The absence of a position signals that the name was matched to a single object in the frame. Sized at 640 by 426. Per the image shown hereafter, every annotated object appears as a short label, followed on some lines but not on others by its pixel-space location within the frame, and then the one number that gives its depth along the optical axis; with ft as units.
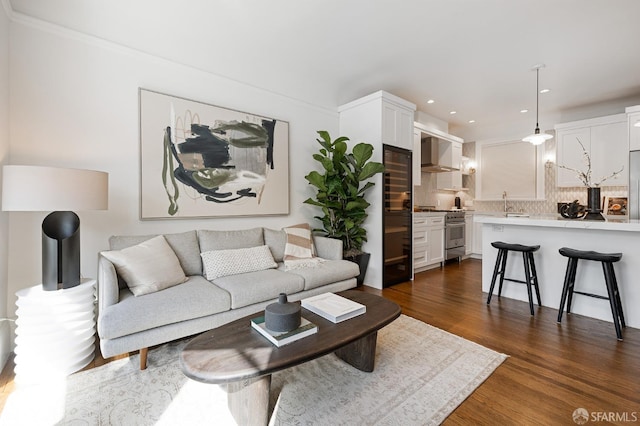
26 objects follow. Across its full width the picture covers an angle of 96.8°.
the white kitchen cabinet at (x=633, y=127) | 13.66
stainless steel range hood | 17.35
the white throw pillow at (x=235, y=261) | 8.58
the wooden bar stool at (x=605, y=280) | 7.98
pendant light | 11.90
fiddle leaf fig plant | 11.92
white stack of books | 5.68
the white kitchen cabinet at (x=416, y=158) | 15.29
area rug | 4.93
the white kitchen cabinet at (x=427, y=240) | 15.10
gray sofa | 6.09
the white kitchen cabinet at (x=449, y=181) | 18.94
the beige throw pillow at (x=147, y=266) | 6.98
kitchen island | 8.64
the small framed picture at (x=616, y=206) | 15.49
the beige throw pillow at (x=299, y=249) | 9.94
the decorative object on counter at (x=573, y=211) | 10.55
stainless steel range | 16.85
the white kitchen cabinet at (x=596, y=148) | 14.80
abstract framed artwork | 9.04
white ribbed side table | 5.88
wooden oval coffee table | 3.92
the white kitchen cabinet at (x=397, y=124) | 12.64
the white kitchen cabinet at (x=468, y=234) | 19.26
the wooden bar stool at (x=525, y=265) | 9.78
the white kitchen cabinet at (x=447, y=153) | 18.06
